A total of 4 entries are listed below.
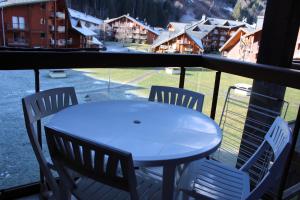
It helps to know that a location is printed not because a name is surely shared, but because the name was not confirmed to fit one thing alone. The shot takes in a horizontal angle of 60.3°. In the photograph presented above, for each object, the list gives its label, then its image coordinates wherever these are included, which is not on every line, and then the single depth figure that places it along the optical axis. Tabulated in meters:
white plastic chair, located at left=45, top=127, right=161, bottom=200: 0.96
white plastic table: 1.20
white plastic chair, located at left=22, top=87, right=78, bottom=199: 1.40
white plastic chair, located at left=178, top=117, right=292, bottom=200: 1.20
